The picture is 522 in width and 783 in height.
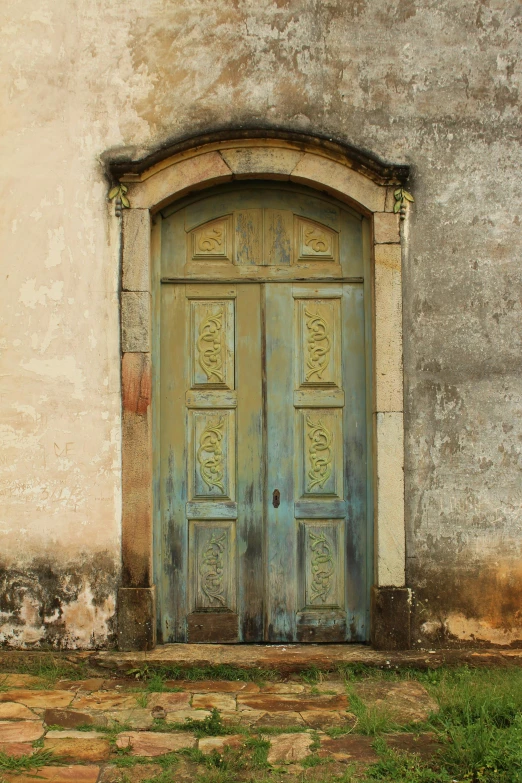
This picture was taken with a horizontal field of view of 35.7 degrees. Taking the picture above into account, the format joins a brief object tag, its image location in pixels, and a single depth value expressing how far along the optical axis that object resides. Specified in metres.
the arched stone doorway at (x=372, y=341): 4.72
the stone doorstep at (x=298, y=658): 4.57
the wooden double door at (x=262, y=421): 4.97
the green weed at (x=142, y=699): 4.16
